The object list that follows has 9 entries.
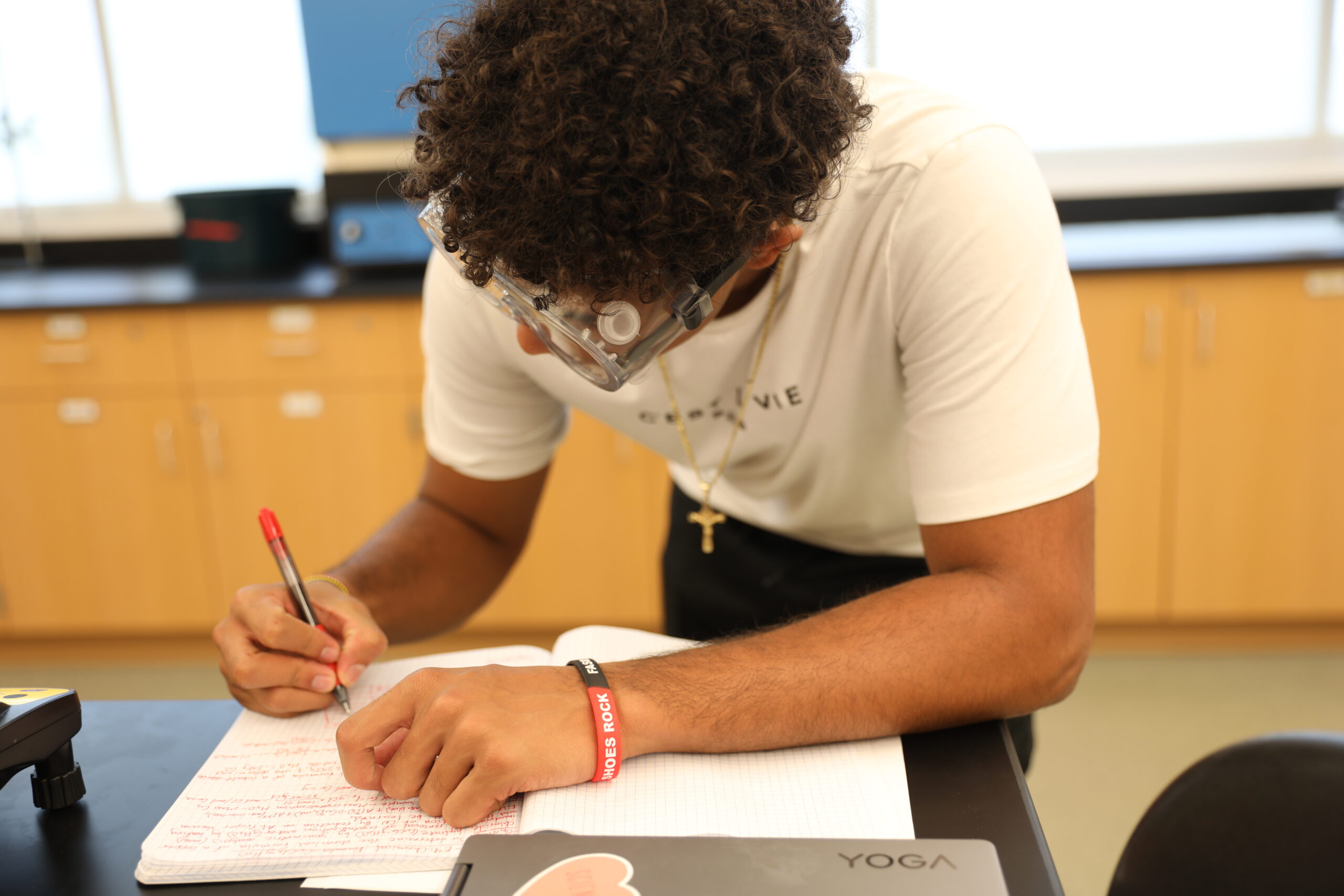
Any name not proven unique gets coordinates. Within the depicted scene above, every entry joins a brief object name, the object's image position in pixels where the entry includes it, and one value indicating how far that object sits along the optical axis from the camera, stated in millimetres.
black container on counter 2801
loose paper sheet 659
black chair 571
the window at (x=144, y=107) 3225
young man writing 715
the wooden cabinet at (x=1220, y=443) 2428
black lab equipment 707
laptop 574
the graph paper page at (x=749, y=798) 669
